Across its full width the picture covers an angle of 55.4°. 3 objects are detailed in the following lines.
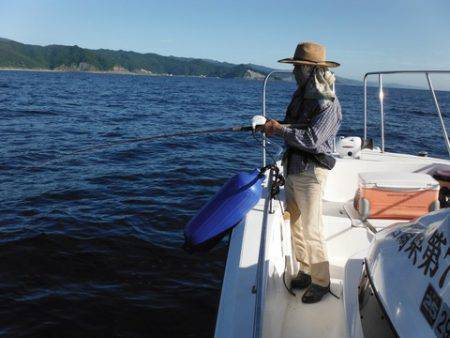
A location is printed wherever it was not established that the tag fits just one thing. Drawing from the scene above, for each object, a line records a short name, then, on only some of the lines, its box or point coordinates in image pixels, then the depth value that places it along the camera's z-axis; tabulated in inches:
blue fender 144.9
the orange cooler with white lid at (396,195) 167.5
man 120.0
